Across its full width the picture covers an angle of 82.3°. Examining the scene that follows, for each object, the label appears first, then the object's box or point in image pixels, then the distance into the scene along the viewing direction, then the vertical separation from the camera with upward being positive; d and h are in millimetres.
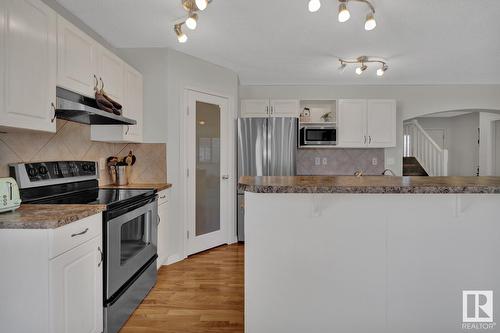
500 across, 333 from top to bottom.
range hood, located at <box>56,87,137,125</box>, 1905 +363
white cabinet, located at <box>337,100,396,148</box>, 4293 +620
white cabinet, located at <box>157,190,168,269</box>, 2870 -670
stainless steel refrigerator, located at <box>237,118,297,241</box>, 3900 +221
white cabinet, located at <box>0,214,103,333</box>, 1295 -535
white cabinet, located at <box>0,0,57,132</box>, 1426 +536
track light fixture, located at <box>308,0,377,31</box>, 1931 +1087
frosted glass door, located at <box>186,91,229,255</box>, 3418 -107
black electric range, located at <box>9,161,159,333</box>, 1809 -411
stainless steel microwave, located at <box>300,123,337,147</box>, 4270 +411
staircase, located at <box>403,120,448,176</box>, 4969 +94
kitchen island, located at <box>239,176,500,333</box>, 1550 -525
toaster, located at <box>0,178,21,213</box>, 1413 -165
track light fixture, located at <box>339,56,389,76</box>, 3508 +1270
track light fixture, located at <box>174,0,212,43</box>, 1872 +1129
